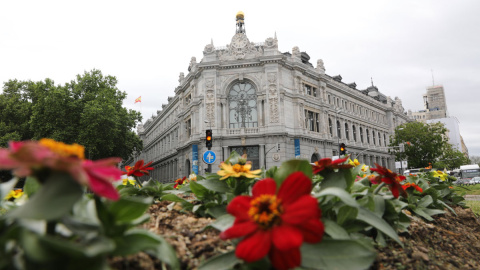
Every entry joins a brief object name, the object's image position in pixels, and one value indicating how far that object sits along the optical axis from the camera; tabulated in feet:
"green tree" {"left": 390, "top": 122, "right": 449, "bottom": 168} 139.13
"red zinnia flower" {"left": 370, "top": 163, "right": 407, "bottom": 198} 6.30
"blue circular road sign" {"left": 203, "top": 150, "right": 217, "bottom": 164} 56.69
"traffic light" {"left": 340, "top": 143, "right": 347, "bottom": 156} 74.79
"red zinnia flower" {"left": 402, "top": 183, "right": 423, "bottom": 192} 9.10
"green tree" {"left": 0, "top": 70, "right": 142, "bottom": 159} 94.84
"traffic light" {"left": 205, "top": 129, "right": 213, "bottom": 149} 53.12
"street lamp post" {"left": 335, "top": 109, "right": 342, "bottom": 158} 136.46
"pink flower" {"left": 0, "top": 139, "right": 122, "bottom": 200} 2.72
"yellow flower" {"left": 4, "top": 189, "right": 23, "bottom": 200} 8.18
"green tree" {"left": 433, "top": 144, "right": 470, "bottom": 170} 170.40
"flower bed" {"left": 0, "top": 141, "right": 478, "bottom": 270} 2.74
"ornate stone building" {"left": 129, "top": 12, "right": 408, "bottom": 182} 106.52
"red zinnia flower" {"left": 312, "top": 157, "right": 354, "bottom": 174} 5.87
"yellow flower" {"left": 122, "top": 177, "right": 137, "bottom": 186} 11.71
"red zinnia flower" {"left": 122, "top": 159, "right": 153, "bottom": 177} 9.05
